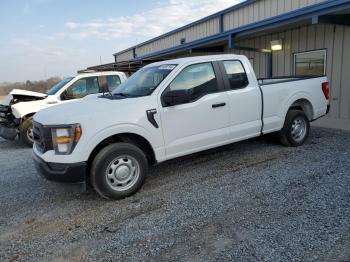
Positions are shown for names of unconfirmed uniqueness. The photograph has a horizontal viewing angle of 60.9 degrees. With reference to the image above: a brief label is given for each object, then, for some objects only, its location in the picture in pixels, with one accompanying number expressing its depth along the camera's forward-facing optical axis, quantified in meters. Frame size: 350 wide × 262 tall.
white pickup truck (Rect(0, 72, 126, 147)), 8.02
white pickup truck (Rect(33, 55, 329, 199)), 3.93
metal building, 7.50
